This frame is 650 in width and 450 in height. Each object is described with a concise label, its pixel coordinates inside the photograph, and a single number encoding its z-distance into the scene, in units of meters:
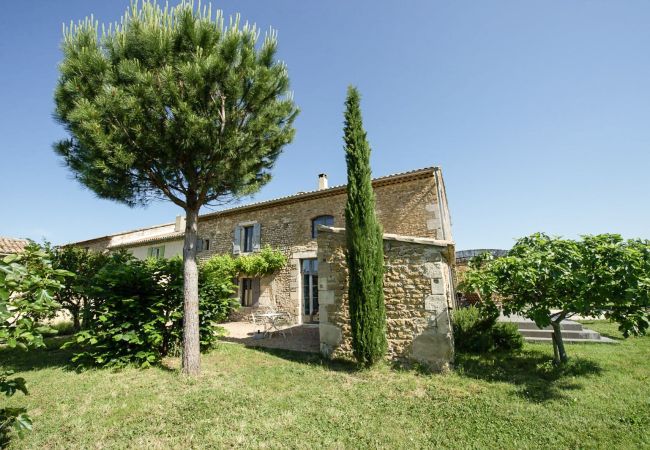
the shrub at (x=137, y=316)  5.70
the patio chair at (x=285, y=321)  11.06
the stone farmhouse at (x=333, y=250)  5.78
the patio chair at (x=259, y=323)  10.20
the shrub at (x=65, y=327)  9.39
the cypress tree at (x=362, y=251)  5.73
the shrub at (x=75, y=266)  7.77
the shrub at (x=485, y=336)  6.82
